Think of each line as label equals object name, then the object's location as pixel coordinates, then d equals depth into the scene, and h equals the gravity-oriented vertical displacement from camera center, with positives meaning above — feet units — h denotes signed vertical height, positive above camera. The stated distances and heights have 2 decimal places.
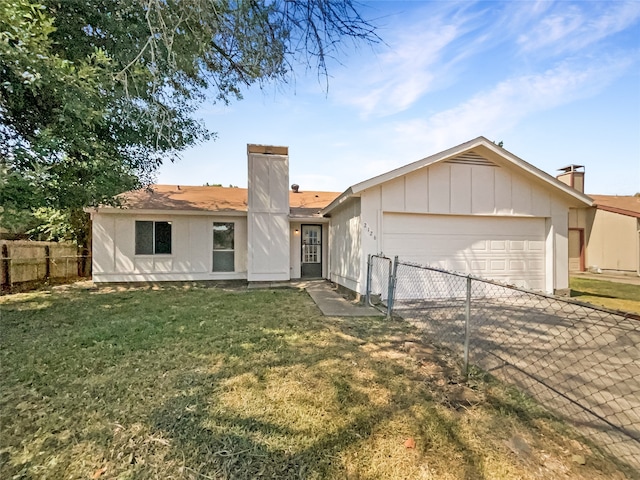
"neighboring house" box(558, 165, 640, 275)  48.60 +0.63
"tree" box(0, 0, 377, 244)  10.94 +8.56
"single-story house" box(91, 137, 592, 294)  26.91 +1.28
